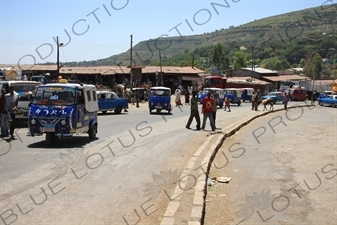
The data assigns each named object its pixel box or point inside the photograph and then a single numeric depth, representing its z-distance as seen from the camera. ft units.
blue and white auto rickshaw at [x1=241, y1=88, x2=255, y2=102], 201.46
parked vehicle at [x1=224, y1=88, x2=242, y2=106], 162.81
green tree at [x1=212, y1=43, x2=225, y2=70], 414.41
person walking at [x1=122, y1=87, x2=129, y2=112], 139.01
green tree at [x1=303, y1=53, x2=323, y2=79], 414.33
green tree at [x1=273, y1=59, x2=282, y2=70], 568.41
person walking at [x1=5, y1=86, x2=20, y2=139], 52.65
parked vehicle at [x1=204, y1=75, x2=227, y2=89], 195.21
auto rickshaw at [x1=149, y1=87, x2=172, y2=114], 103.45
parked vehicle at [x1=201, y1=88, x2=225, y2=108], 148.15
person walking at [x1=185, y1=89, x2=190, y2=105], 149.05
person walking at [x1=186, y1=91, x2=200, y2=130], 66.39
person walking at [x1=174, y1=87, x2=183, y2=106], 139.36
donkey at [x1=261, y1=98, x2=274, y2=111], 137.37
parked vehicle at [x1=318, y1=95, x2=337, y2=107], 182.44
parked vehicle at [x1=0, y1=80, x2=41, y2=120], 62.13
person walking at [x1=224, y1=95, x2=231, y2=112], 130.21
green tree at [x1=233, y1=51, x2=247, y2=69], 456.86
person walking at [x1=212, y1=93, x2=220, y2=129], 65.12
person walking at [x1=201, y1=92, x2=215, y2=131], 64.28
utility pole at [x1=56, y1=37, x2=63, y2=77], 151.38
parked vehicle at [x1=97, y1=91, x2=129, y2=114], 100.32
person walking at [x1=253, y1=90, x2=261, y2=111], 130.73
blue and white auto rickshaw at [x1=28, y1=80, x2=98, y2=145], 43.27
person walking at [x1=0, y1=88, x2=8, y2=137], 50.11
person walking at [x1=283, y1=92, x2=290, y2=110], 137.84
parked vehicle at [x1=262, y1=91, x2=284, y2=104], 192.10
